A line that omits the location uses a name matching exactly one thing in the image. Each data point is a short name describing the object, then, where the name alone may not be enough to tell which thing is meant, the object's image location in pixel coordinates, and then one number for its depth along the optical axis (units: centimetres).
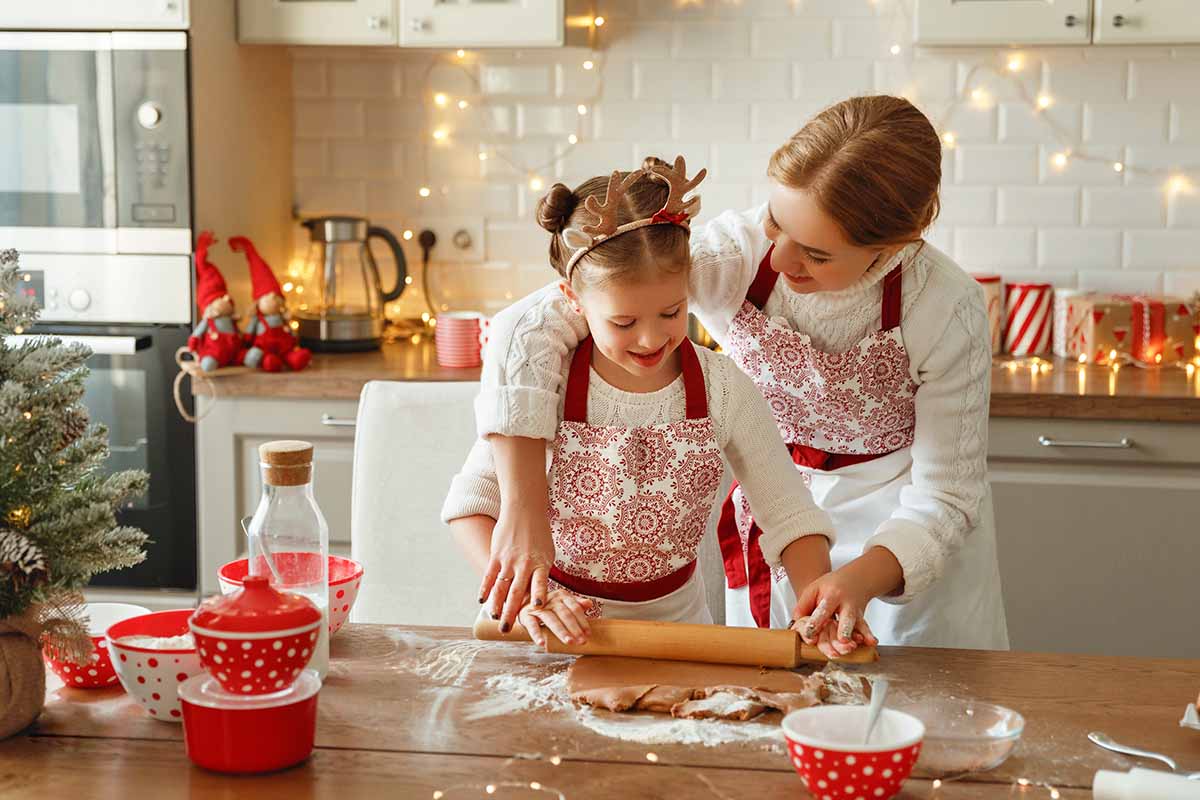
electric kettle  324
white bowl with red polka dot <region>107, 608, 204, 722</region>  126
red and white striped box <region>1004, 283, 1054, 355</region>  322
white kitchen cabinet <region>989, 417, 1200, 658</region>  276
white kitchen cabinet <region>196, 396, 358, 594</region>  295
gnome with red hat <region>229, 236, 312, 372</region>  296
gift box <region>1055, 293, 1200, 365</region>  308
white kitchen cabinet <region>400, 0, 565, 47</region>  304
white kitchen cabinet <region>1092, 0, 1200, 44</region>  291
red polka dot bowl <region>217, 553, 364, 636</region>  149
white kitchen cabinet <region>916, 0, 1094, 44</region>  294
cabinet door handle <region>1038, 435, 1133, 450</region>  274
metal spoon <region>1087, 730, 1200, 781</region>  119
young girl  162
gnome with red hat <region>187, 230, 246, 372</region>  294
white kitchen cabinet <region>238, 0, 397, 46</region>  309
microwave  296
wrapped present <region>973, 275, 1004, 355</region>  322
